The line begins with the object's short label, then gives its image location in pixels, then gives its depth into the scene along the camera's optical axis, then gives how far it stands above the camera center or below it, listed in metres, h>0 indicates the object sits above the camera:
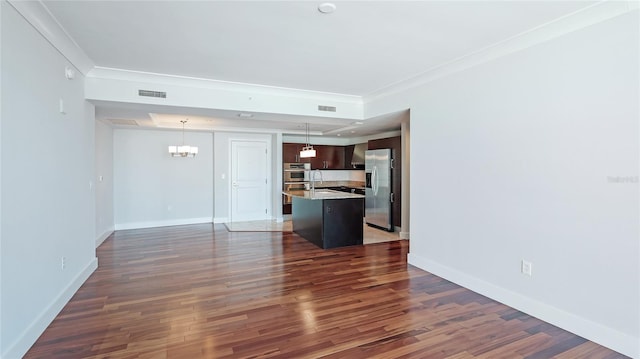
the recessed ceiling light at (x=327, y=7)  2.35 +1.27
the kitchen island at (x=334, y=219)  5.41 -0.78
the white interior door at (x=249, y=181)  8.18 -0.17
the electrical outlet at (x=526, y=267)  2.95 -0.87
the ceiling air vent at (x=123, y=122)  6.12 +1.06
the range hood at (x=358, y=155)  8.71 +0.55
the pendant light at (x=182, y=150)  6.75 +0.54
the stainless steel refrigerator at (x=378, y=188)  6.80 -0.31
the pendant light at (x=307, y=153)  6.32 +0.44
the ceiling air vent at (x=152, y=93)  4.04 +1.05
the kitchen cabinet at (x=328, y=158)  9.07 +0.50
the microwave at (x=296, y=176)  8.67 -0.04
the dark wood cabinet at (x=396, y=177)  6.55 -0.05
